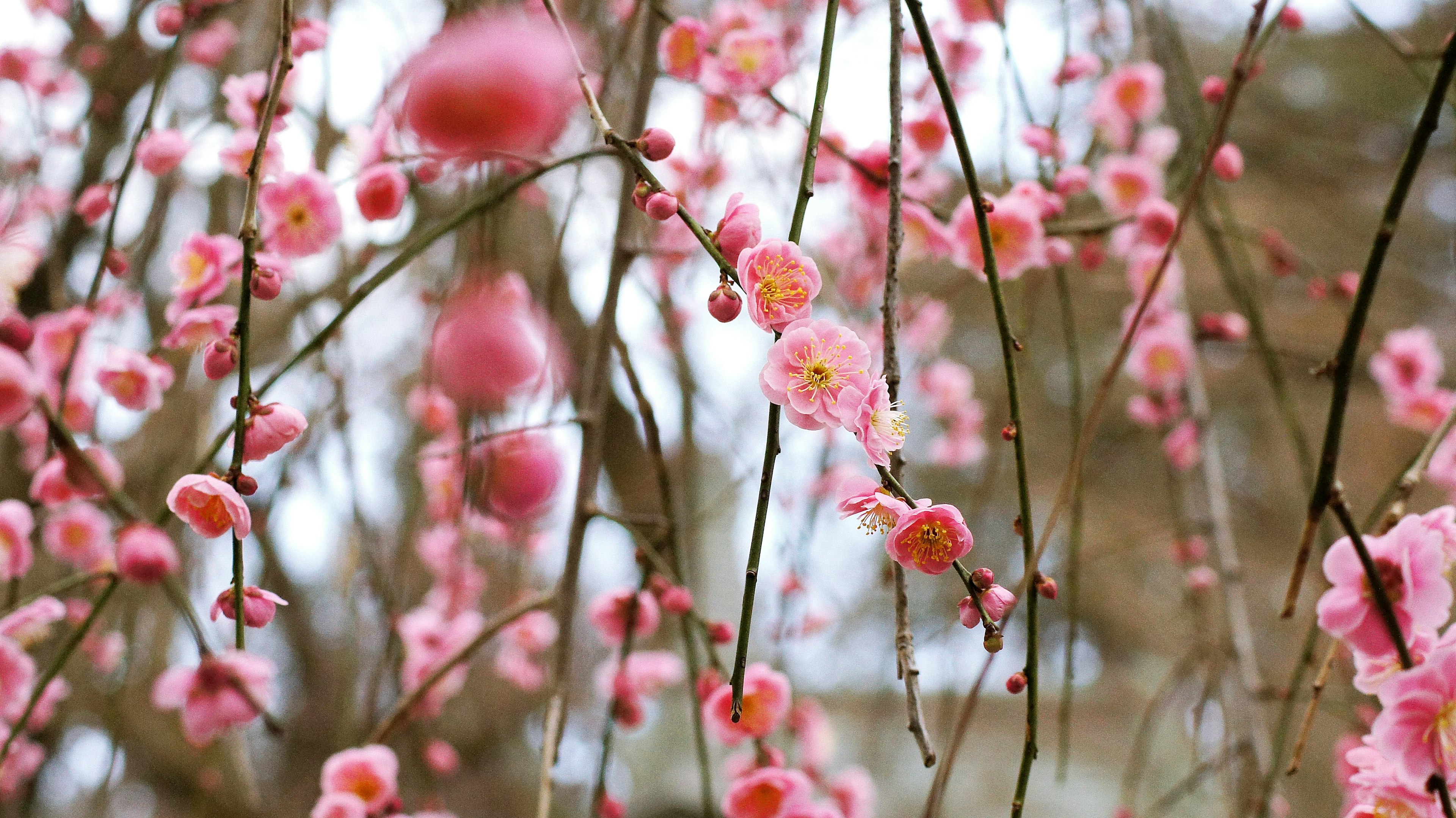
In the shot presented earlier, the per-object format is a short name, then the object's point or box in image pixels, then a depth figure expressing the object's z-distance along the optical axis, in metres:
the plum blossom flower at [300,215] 0.80
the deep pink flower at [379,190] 0.79
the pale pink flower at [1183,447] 1.31
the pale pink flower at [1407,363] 1.20
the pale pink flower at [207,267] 0.79
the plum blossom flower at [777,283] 0.68
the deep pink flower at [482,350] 0.67
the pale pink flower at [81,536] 1.08
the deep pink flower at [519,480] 0.75
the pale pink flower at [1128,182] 1.11
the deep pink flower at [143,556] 0.67
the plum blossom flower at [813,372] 0.69
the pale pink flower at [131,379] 0.80
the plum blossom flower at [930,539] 0.68
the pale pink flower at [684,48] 0.88
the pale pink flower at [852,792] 1.17
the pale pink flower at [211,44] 1.77
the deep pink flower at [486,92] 0.64
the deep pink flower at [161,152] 0.82
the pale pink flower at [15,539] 0.81
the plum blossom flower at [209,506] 0.68
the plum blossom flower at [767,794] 0.79
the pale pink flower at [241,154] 0.79
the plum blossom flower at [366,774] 0.82
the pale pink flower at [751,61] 0.90
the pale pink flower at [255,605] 0.69
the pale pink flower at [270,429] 0.70
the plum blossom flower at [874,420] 0.67
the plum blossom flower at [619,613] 0.87
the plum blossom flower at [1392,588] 0.68
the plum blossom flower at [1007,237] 0.84
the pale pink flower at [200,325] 0.77
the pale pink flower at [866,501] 0.68
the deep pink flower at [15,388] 0.66
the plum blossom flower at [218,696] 0.66
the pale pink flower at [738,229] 0.70
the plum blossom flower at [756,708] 0.80
